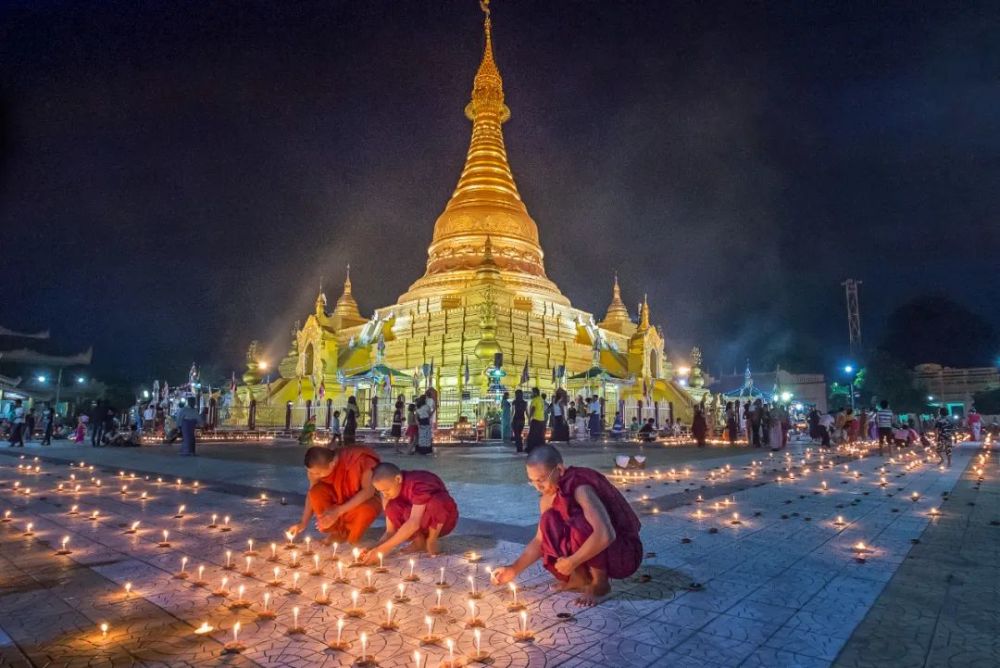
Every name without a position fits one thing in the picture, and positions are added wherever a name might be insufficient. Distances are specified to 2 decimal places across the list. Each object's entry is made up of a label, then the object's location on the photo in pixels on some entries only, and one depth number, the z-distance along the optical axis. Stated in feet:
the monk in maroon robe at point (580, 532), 12.87
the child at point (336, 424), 67.52
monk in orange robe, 18.40
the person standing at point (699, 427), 70.13
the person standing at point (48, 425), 72.84
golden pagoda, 106.22
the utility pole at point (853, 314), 202.08
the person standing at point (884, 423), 58.44
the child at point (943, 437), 48.60
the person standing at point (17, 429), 68.54
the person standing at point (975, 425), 93.71
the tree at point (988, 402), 155.63
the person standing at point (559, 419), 65.82
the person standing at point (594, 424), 81.97
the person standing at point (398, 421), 62.53
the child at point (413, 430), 54.87
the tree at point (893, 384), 160.86
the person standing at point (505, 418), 69.97
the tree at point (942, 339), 196.95
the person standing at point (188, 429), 52.19
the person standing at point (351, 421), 58.23
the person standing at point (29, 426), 85.30
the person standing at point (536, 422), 51.24
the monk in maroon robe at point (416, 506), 17.06
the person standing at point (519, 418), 56.90
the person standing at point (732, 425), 74.84
